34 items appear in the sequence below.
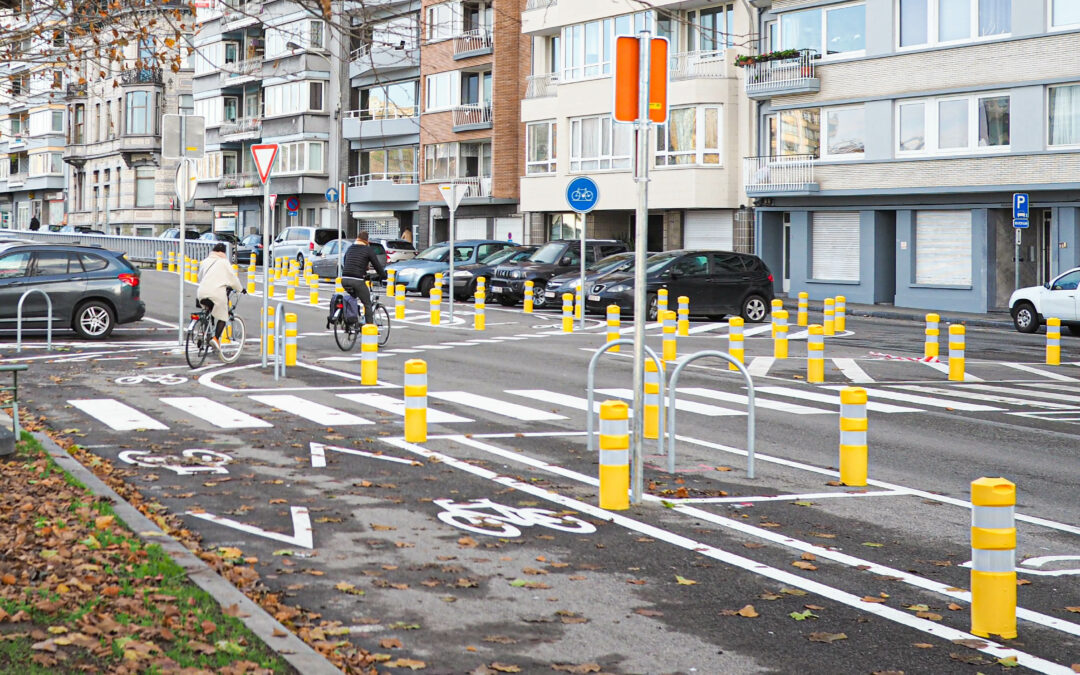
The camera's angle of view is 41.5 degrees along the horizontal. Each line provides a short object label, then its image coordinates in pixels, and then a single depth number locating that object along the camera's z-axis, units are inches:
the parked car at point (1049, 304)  1146.7
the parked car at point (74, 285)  930.7
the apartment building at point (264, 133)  2755.9
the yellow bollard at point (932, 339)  851.4
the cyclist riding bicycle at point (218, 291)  774.5
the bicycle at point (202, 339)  755.4
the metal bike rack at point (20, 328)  834.2
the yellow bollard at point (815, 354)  721.0
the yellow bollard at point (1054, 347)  874.8
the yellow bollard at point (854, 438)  416.8
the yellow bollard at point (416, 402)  487.7
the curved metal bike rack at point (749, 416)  430.9
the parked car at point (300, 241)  2167.8
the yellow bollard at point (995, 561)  259.6
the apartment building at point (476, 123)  2262.6
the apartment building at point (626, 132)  1827.0
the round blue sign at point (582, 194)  1043.3
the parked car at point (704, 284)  1228.5
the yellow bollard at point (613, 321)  836.0
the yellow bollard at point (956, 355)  766.5
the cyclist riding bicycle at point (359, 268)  882.1
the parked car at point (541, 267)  1434.5
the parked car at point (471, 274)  1508.4
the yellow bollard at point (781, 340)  889.5
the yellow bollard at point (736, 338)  729.0
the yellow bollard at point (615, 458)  372.5
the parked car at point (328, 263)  1851.6
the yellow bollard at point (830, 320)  1053.8
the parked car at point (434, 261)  1576.0
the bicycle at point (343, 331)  875.4
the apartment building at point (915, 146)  1430.9
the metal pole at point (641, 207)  361.1
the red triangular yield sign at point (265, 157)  759.1
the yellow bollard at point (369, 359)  687.7
